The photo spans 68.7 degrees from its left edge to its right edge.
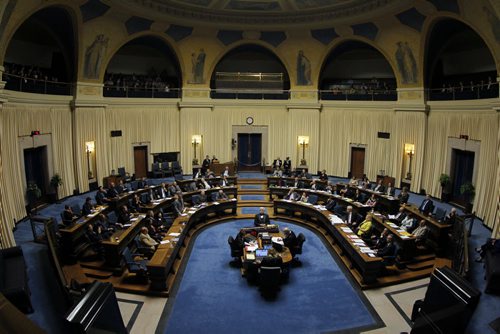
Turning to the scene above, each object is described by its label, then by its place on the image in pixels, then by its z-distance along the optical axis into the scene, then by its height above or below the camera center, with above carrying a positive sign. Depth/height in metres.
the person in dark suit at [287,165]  19.85 -1.71
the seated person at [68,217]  11.03 -2.61
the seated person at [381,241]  10.30 -2.96
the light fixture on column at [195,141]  21.42 -0.46
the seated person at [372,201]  14.12 -2.53
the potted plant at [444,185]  15.74 -2.04
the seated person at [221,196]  15.21 -2.58
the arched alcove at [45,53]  14.38 +3.50
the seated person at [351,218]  12.64 -2.86
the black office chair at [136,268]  9.14 -3.42
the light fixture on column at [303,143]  21.57 -0.46
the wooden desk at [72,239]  9.96 -2.99
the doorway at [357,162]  20.89 -1.47
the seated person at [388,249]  9.86 -3.04
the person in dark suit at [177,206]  13.32 -2.71
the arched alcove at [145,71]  20.02 +3.71
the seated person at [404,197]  14.11 -2.32
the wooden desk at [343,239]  9.25 -3.12
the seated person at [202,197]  14.70 -2.56
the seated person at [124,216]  12.15 -2.82
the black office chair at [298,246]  10.75 -3.26
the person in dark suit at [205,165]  19.96 -1.73
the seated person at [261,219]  12.60 -2.91
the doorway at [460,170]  15.13 -1.36
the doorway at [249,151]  22.47 -1.04
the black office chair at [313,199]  14.62 -2.57
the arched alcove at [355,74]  20.73 +3.80
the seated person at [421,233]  10.78 -2.84
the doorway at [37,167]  14.16 -1.46
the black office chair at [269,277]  8.73 -3.40
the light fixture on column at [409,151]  18.00 -0.70
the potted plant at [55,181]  14.88 -2.04
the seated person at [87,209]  11.77 -2.50
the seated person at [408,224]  11.55 -2.79
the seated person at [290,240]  10.67 -3.08
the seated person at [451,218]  10.96 -2.41
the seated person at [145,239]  10.31 -3.02
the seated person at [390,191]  14.62 -2.17
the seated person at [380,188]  15.17 -2.13
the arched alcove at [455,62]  15.56 +3.61
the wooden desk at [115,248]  9.73 -3.15
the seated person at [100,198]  13.45 -2.46
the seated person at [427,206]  12.47 -2.37
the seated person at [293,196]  15.27 -2.54
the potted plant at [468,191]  13.82 -2.02
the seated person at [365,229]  11.44 -2.94
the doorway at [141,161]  20.33 -1.60
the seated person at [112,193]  13.70 -2.29
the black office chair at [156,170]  20.33 -2.09
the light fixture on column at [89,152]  17.14 -0.98
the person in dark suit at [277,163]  20.68 -1.61
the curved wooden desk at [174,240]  8.89 -3.13
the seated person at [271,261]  8.96 -3.11
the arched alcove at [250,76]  21.83 +3.68
